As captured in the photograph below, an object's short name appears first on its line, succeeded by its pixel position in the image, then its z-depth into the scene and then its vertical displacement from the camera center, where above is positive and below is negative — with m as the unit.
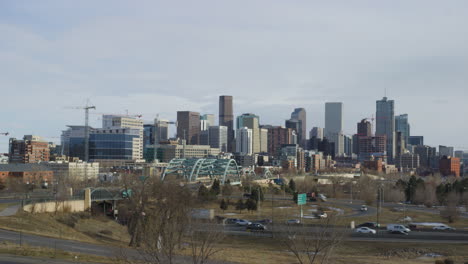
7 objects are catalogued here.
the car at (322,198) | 133.88 -10.73
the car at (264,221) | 84.18 -10.68
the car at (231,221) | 85.44 -10.76
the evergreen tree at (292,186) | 153.68 -8.92
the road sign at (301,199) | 83.50 -6.84
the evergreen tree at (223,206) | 107.07 -10.42
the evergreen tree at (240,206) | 105.19 -10.27
